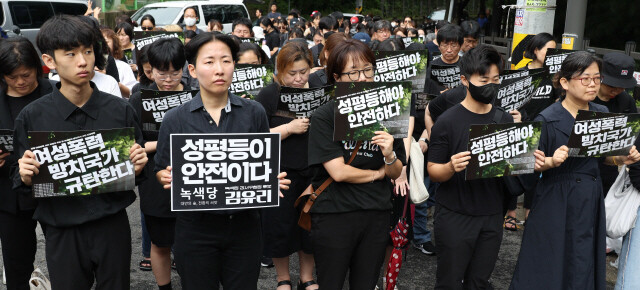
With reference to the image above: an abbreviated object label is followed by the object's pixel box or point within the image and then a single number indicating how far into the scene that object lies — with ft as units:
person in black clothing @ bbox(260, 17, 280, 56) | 43.27
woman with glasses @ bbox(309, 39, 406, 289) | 11.72
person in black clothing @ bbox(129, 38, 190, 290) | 14.11
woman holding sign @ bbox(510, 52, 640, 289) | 12.92
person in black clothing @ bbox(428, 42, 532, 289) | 12.63
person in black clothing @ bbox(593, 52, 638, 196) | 14.74
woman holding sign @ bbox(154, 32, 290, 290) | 10.62
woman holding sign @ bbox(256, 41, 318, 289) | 14.89
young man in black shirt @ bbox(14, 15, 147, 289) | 10.31
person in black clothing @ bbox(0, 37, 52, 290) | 12.30
